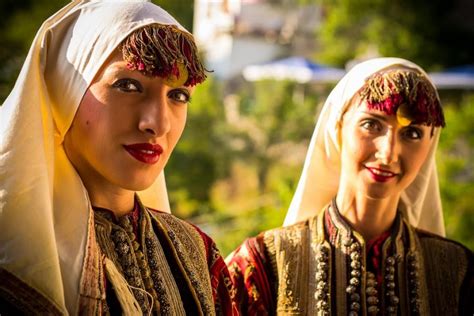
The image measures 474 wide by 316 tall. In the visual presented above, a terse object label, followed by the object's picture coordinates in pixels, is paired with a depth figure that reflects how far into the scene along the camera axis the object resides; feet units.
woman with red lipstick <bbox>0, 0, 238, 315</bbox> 6.89
